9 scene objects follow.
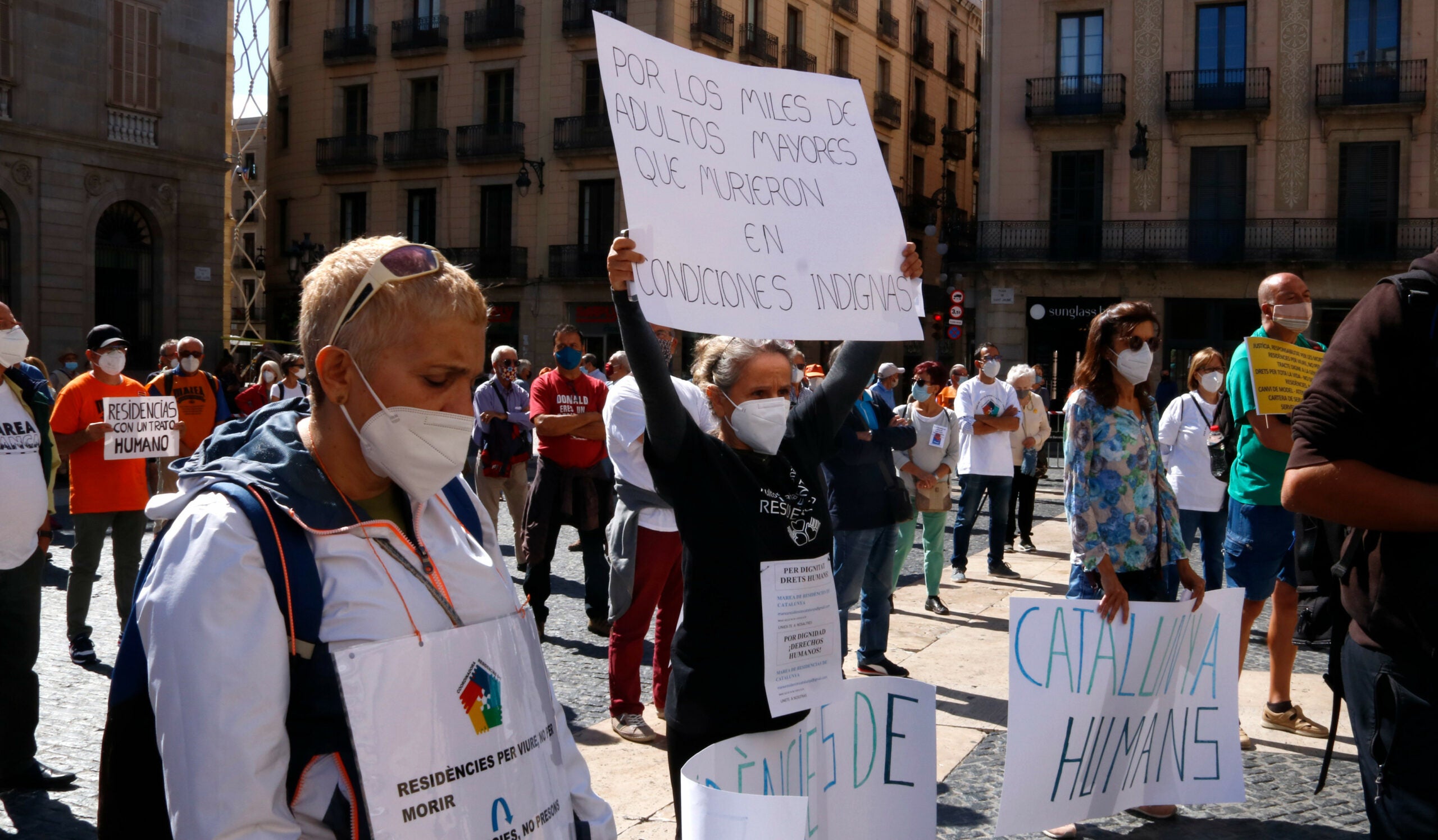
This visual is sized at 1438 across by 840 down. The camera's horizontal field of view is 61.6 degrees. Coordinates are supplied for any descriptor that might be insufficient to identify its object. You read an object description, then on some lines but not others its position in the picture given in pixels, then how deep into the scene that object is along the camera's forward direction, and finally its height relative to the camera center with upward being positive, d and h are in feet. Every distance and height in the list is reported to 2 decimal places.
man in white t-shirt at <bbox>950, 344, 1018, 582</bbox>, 31.58 -2.11
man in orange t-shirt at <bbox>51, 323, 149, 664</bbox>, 21.44 -2.14
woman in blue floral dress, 14.39 -1.07
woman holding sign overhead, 9.73 -1.14
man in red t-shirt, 24.07 -2.06
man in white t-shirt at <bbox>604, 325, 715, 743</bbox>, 17.28 -2.59
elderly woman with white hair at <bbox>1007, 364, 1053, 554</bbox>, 36.29 -1.82
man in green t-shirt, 16.47 -1.86
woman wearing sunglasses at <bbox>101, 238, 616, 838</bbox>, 5.05 -0.86
